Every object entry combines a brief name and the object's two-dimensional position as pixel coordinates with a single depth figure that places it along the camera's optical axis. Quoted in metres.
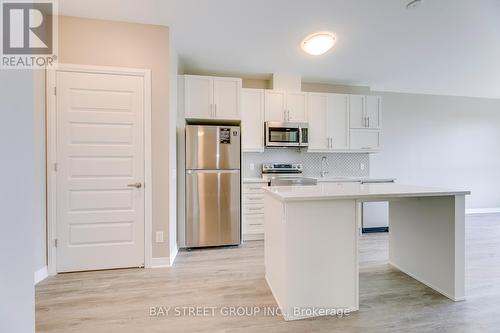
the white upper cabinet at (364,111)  4.18
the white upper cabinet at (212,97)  3.43
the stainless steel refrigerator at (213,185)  3.20
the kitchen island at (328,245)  1.73
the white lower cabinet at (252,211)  3.61
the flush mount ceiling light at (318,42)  2.48
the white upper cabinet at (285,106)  3.90
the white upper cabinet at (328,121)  4.05
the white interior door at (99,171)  2.48
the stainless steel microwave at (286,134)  3.83
